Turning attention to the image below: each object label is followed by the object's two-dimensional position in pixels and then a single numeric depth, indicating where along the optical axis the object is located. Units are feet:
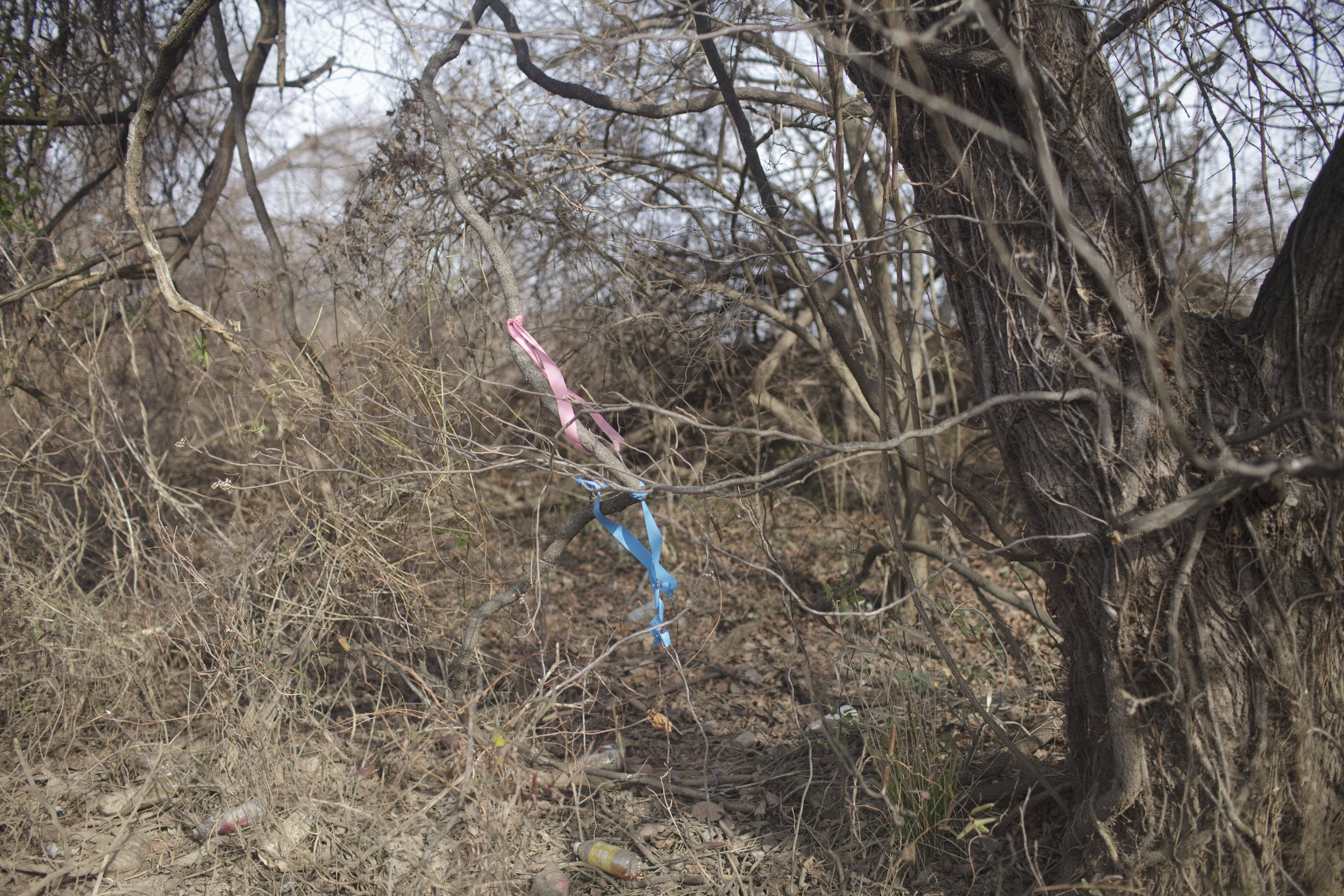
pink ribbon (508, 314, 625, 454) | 8.86
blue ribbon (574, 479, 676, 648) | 9.34
